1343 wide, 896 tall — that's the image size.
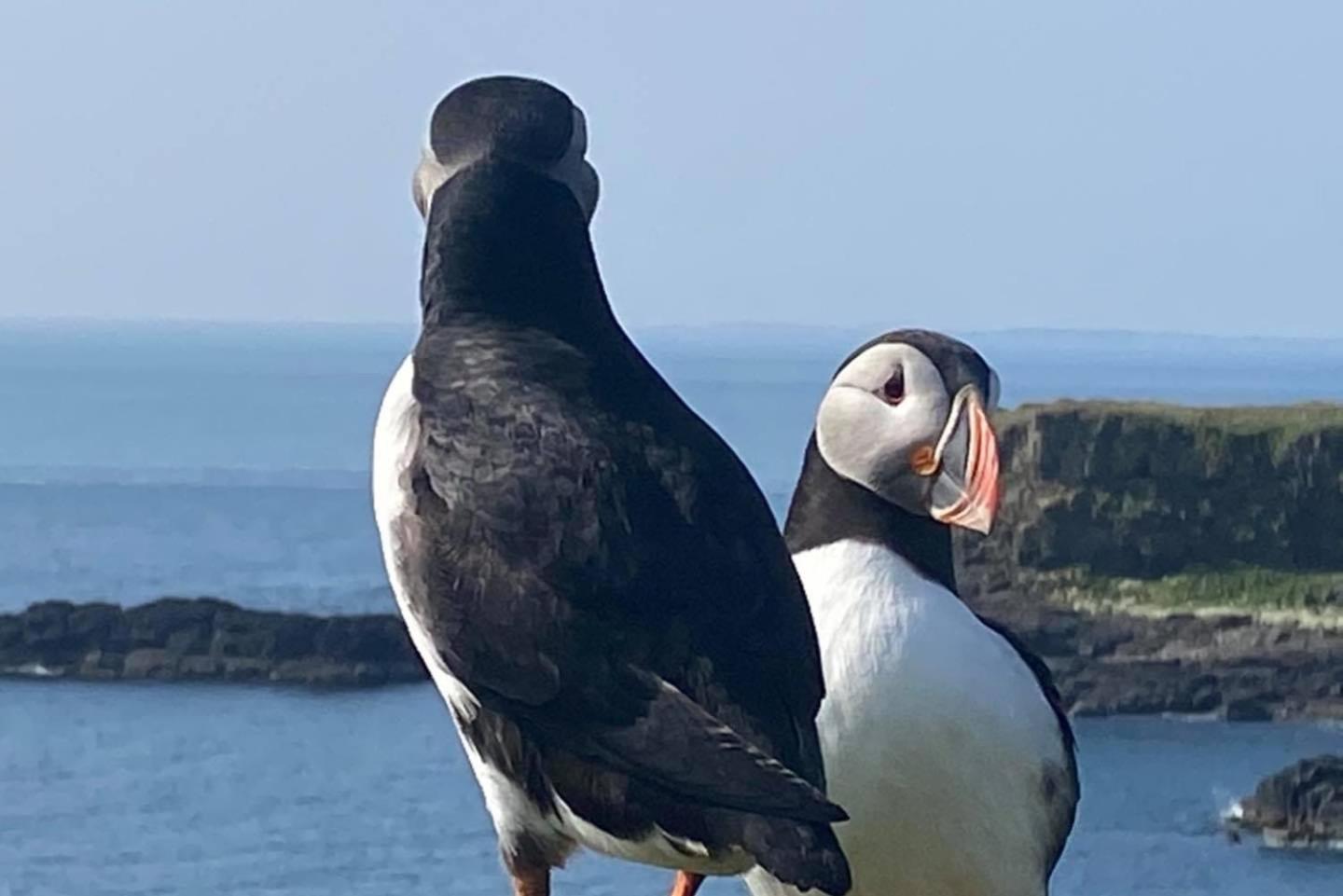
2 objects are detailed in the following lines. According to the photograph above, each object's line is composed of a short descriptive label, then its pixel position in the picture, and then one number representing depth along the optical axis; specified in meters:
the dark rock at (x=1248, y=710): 58.56
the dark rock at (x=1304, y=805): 45.44
